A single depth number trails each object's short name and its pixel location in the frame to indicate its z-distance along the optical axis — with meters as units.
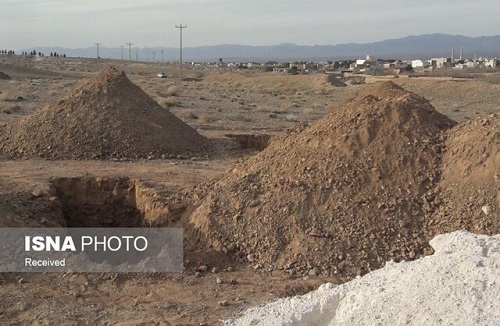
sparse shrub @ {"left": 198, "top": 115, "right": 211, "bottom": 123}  21.34
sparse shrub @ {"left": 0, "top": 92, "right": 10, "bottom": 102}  23.92
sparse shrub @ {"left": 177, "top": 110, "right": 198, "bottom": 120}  22.25
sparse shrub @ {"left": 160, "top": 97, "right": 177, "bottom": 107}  25.15
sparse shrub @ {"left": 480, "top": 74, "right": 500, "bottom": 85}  42.47
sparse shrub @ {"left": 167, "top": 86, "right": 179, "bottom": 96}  30.67
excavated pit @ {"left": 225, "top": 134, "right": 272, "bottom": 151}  17.17
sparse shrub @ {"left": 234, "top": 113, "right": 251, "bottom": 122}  22.18
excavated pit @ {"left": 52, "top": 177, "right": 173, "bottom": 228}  10.22
